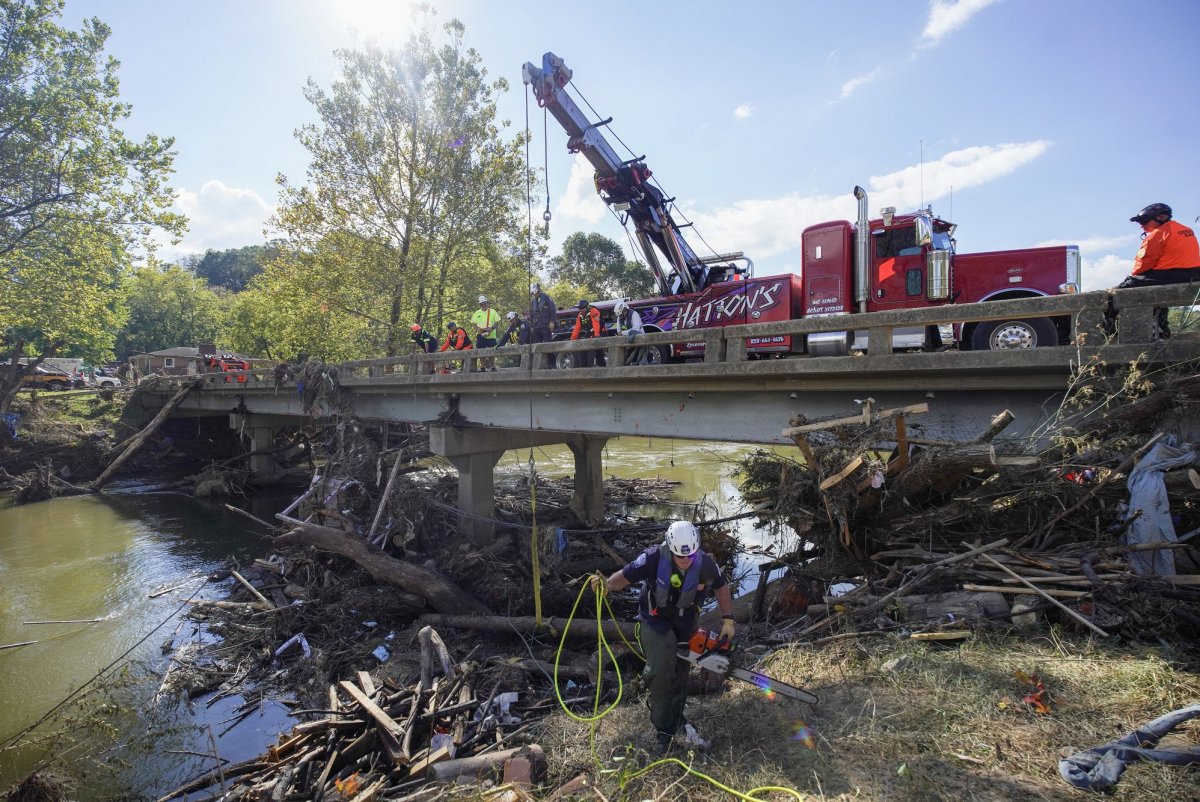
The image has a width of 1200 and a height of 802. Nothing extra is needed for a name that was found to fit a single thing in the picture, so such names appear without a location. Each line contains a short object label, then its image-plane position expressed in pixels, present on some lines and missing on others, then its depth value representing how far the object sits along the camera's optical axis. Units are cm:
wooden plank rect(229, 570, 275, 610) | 943
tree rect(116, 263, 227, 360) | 5731
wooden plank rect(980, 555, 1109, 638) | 438
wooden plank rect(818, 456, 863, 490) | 545
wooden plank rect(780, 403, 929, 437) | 546
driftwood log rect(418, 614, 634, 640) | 745
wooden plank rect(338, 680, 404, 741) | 528
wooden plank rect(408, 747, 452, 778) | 479
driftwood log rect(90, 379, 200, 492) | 2202
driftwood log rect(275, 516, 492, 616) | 882
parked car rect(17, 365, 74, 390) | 3562
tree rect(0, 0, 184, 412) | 1944
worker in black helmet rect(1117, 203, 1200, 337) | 560
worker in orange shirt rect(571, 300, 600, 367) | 1066
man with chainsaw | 455
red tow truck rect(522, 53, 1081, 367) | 770
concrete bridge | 521
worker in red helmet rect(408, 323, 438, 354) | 1484
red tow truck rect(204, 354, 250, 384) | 2932
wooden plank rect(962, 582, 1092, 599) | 462
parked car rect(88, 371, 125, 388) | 3866
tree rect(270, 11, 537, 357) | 2152
